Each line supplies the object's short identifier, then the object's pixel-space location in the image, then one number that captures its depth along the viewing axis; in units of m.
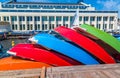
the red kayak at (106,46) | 8.43
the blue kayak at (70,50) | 7.74
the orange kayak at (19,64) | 7.31
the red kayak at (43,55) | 7.62
